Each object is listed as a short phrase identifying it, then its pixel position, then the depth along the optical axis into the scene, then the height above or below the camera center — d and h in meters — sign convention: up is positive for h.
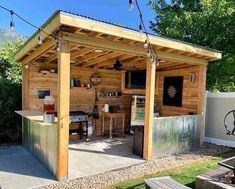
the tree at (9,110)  5.61 -0.78
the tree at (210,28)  6.56 +2.29
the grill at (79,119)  5.73 -1.02
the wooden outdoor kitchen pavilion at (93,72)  3.45 +0.42
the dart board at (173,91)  6.33 -0.09
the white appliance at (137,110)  7.01 -0.85
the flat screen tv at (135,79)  6.63 +0.31
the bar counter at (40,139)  3.71 -1.24
